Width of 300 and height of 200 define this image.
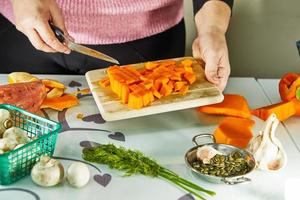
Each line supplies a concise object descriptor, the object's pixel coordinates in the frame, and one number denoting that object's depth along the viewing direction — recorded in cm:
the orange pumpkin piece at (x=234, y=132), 118
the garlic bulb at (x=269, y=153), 112
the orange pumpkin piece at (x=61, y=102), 129
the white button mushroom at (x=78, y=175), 105
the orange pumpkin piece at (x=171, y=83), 126
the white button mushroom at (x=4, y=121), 113
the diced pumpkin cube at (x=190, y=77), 130
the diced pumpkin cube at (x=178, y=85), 127
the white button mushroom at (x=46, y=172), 105
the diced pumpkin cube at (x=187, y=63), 134
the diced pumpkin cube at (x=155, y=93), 124
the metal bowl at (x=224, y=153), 106
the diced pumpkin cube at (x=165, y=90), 125
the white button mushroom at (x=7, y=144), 106
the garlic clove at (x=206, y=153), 110
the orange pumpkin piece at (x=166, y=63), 134
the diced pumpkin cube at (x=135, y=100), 120
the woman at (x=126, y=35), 138
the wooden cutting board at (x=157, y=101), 121
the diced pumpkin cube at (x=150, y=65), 133
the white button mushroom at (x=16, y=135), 108
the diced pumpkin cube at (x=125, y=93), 122
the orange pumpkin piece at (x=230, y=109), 128
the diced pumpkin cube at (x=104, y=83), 129
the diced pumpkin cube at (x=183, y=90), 127
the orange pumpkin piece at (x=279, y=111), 129
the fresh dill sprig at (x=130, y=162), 109
